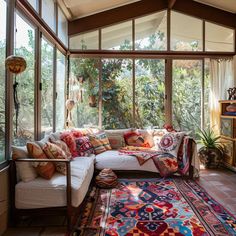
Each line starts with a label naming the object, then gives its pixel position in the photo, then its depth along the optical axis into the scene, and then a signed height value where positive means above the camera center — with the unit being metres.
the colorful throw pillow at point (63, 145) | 3.35 -0.39
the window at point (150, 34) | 5.25 +1.83
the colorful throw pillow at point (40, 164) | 2.59 -0.49
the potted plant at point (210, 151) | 4.94 -0.67
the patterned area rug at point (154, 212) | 2.43 -1.10
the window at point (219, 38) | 5.34 +1.77
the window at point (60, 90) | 4.57 +0.55
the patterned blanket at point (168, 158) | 4.08 -0.68
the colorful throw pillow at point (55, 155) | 2.79 -0.42
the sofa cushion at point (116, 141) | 4.74 -0.45
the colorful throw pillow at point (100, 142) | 4.39 -0.44
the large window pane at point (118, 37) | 5.23 +1.76
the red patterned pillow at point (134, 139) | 4.74 -0.41
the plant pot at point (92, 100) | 5.24 +0.38
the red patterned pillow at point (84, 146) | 4.06 -0.48
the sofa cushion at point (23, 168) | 2.55 -0.53
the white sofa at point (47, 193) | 2.44 -0.76
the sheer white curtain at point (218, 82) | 5.29 +0.80
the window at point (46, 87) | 3.68 +0.50
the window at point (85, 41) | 5.23 +1.68
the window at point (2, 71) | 2.46 +0.49
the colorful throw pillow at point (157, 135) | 4.68 -0.33
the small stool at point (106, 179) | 3.68 -0.94
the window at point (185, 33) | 5.29 +1.86
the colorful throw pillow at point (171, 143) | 4.34 -0.45
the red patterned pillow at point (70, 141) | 3.80 -0.36
